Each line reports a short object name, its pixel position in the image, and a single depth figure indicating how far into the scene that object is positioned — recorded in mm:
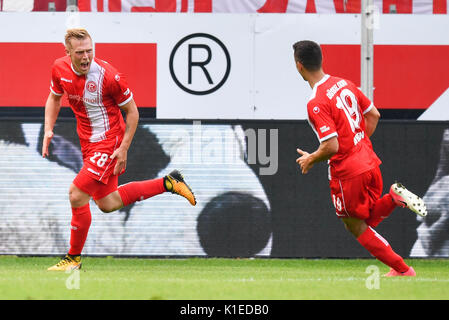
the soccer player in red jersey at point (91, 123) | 15375
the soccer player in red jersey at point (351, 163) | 14164
